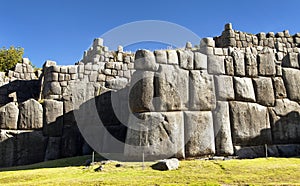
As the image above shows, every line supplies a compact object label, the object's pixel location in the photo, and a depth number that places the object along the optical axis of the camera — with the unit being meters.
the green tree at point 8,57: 28.25
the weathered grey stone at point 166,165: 8.91
